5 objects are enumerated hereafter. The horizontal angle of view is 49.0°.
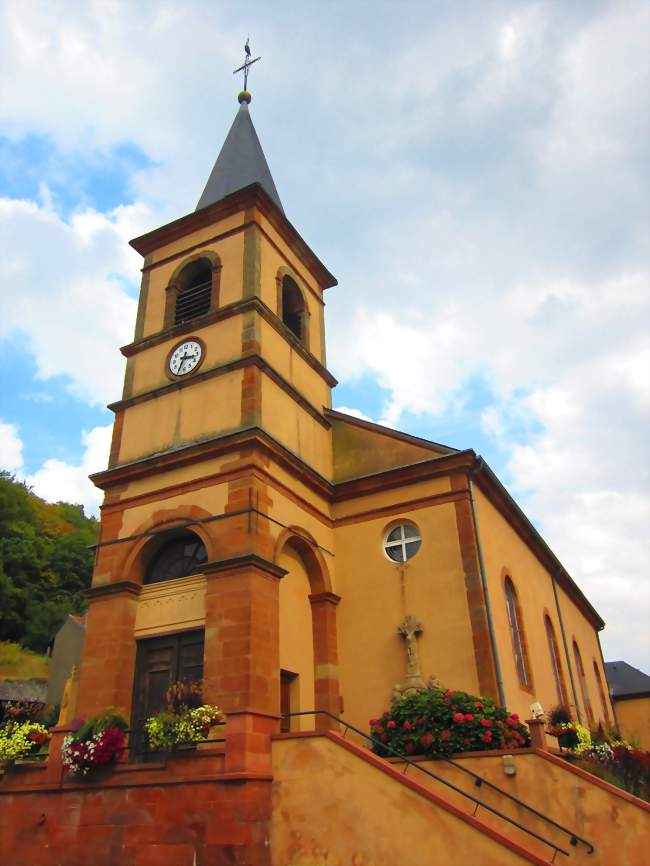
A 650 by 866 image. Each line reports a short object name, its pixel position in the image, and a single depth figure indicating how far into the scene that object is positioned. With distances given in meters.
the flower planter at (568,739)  14.48
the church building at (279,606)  10.08
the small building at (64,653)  40.56
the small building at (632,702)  36.81
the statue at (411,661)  14.21
